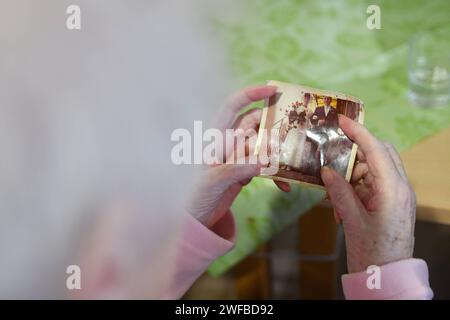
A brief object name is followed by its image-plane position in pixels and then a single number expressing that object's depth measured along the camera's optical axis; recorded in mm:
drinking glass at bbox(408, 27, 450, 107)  1095
